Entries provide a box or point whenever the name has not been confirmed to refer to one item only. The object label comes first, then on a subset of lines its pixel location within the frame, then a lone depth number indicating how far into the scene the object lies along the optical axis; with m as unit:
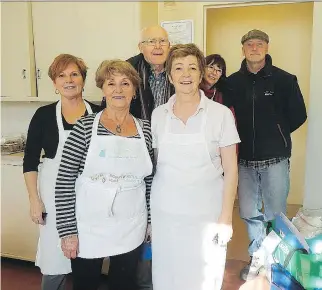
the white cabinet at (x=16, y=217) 2.23
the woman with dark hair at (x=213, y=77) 1.73
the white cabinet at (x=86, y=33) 2.23
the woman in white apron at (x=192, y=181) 1.37
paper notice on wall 2.53
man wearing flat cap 1.86
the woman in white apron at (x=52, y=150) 1.51
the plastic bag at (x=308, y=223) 1.28
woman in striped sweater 1.32
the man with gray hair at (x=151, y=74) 1.63
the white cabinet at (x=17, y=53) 2.39
